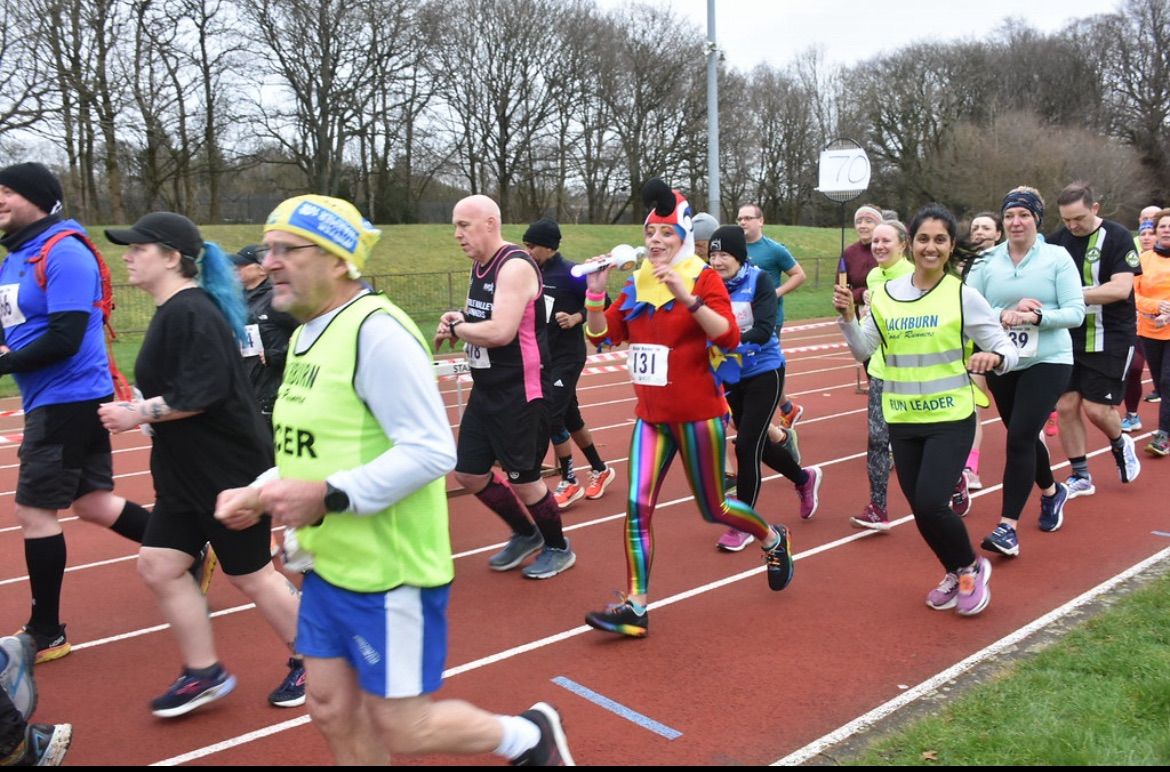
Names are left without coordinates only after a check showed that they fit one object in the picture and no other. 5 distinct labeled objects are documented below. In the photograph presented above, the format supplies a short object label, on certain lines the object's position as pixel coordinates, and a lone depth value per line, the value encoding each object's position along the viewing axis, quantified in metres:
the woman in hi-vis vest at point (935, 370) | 4.54
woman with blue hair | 3.59
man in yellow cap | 2.41
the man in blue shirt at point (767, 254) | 8.05
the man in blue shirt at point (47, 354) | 4.24
